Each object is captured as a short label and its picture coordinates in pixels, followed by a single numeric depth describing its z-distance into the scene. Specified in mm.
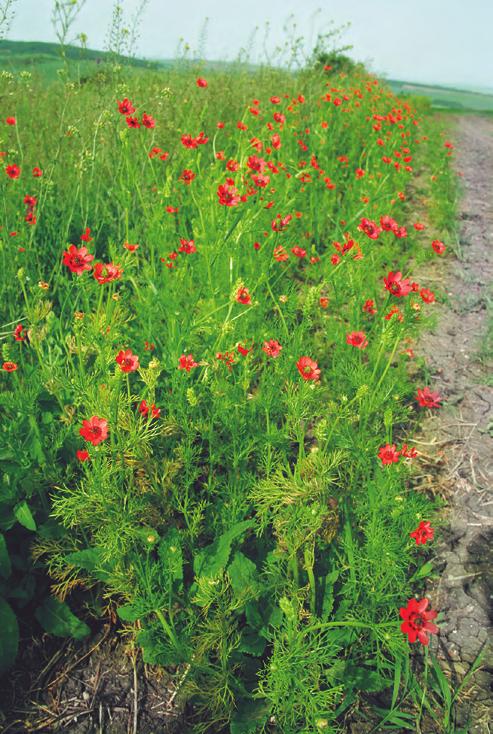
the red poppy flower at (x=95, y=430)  796
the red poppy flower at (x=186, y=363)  912
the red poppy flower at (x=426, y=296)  1002
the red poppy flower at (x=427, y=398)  962
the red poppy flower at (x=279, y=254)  1137
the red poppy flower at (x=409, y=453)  855
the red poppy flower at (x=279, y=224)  1092
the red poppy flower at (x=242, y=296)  947
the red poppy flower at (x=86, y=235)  1078
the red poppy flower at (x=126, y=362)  840
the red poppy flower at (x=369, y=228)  1062
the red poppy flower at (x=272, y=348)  952
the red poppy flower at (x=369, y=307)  1153
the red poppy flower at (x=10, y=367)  867
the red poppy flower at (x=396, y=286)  964
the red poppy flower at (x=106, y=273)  863
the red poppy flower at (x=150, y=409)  850
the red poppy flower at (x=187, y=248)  1077
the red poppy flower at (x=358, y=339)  1015
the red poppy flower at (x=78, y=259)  897
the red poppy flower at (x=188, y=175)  1224
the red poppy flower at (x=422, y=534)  828
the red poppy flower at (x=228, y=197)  1066
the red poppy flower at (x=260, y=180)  1131
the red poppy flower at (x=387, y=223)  1101
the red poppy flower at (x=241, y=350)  914
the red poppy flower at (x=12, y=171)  1128
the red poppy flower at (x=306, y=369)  916
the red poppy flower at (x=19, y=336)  926
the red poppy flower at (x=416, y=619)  760
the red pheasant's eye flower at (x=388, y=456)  858
